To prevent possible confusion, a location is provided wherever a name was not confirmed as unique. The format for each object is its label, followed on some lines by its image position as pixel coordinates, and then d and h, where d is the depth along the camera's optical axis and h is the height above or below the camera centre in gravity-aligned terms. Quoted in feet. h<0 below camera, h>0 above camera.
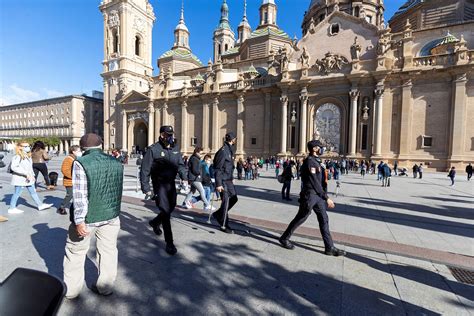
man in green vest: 8.63 -2.59
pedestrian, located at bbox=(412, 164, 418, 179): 62.69 -5.06
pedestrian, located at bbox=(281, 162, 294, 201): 29.60 -3.78
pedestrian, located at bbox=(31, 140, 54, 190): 26.71 -1.46
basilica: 79.05 +24.23
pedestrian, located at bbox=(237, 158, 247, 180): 53.34 -4.39
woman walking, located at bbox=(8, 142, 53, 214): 19.69 -2.42
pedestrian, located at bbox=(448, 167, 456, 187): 47.92 -4.33
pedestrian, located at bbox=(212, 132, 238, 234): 16.97 -2.10
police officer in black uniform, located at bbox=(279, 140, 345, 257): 13.58 -2.77
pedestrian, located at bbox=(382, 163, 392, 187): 44.65 -4.43
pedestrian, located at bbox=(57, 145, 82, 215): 19.51 -2.42
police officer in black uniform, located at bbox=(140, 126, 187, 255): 13.38 -1.57
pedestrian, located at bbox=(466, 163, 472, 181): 58.34 -4.66
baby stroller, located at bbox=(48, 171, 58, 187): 31.35 -4.42
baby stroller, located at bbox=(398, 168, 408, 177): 69.42 -6.22
